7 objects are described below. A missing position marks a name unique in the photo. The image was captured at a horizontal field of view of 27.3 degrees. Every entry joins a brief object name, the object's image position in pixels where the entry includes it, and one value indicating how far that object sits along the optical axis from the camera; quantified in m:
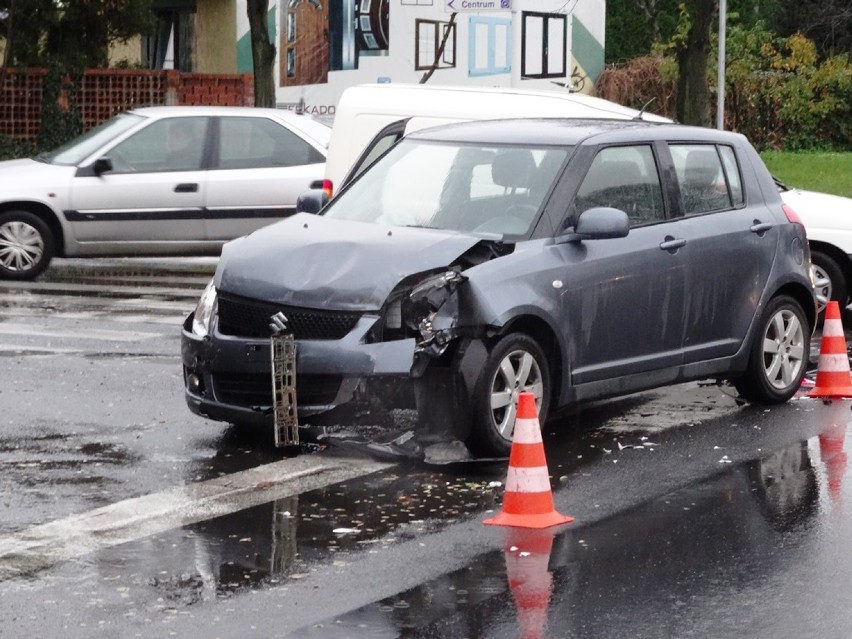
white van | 14.88
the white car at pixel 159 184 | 17.33
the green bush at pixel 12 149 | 29.83
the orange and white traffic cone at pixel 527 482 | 7.38
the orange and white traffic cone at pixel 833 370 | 10.82
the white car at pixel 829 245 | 14.66
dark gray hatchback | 8.55
